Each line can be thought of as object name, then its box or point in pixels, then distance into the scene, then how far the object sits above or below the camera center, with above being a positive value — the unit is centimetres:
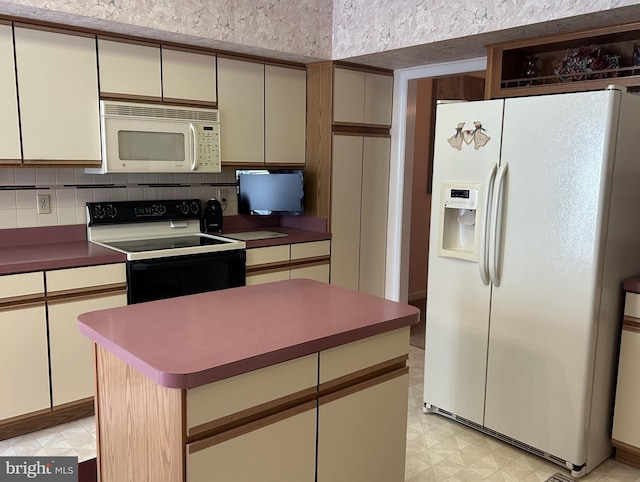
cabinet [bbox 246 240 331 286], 357 -69
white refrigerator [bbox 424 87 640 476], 236 -42
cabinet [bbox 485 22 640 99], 274 +57
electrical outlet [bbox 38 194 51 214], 320 -27
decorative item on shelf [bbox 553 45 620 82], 285 +54
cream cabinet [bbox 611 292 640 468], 247 -99
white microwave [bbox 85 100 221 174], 311 +12
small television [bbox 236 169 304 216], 394 -21
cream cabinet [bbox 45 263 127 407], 277 -79
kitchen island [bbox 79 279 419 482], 145 -66
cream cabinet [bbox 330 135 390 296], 404 -37
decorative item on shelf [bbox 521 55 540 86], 320 +56
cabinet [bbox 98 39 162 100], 307 +51
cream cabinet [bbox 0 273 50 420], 262 -92
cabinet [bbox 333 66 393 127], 392 +48
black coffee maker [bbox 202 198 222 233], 384 -40
